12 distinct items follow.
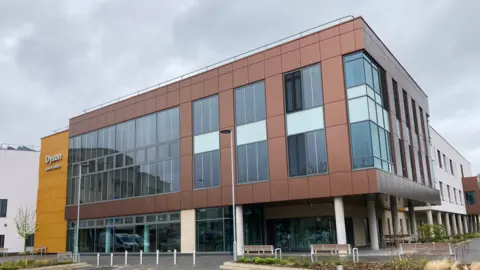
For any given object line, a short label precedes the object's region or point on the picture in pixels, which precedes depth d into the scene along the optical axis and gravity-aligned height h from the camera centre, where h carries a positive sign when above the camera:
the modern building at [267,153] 26.30 +5.13
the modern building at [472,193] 67.75 +4.31
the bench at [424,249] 21.63 -1.14
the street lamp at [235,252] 22.66 -1.06
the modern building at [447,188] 52.16 +4.32
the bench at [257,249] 24.98 -1.04
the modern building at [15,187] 51.34 +5.71
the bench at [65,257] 28.22 -1.24
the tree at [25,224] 31.17 +1.20
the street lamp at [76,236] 38.52 +0.00
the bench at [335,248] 21.83 -0.98
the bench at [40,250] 43.84 -1.25
